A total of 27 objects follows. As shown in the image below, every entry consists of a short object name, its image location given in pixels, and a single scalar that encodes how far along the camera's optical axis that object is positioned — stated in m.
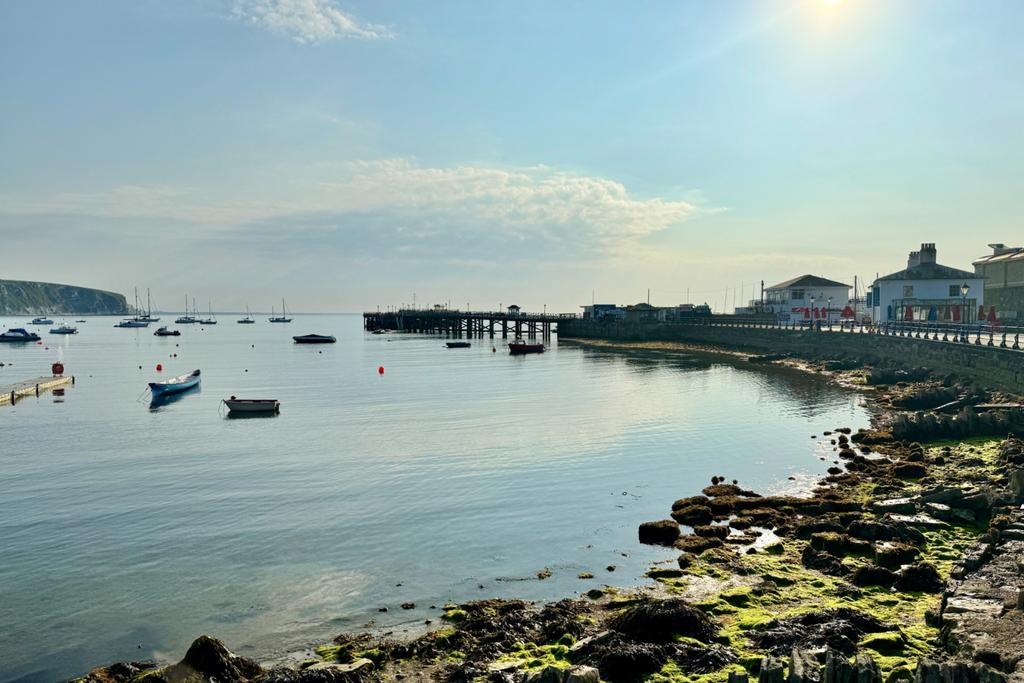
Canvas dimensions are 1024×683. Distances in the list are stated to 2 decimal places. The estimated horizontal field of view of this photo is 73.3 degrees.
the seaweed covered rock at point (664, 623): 14.45
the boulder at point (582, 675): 10.24
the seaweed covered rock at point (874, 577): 17.05
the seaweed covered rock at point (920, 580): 16.50
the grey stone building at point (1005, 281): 77.81
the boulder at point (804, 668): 9.80
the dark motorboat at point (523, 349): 111.81
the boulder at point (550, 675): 10.55
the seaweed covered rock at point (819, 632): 13.13
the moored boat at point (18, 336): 157.98
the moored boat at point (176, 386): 60.22
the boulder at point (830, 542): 19.72
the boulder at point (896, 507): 22.31
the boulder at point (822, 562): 18.22
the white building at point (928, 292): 76.75
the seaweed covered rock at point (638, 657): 13.02
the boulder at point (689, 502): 25.45
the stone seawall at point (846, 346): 43.88
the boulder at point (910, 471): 28.23
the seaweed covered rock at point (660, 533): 22.17
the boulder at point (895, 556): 18.17
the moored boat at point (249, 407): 52.38
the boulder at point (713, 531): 22.12
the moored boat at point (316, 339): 153.75
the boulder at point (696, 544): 21.19
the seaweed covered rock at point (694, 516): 24.02
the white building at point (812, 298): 107.62
